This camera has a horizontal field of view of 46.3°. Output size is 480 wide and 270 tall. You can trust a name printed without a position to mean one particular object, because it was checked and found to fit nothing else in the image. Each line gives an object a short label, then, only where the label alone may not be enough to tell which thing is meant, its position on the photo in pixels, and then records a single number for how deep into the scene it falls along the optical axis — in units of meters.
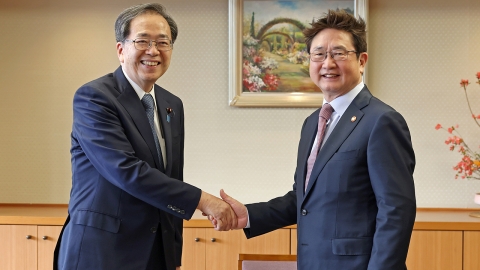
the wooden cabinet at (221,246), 3.46
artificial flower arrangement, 3.60
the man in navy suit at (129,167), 2.07
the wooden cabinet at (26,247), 3.50
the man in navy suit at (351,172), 1.86
